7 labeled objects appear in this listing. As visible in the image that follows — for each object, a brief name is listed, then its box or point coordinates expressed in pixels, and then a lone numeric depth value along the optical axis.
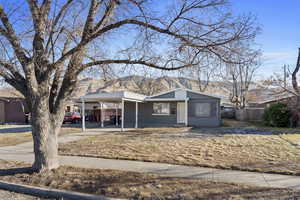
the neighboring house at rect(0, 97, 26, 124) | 29.12
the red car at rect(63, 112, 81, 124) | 25.55
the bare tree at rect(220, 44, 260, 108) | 40.84
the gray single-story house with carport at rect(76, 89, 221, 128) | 19.69
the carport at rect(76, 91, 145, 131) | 17.38
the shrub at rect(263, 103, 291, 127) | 19.38
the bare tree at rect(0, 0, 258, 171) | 5.59
